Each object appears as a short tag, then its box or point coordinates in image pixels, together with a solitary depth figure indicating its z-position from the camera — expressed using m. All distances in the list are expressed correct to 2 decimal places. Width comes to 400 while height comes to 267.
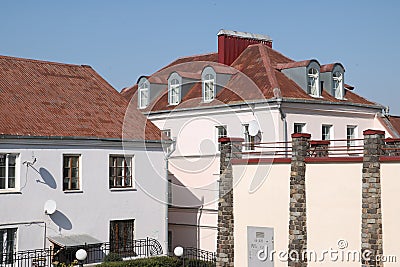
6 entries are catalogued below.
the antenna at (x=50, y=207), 23.20
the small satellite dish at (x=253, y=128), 27.97
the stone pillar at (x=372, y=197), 18.30
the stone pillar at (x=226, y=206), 23.05
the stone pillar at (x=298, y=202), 20.36
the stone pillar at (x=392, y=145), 19.98
